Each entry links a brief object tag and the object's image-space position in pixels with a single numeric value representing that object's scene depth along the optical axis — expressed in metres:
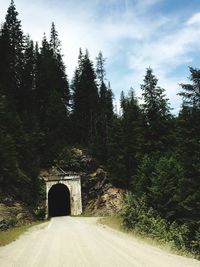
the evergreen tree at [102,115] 55.81
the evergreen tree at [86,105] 67.94
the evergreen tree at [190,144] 24.34
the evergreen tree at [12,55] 55.43
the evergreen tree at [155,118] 39.19
